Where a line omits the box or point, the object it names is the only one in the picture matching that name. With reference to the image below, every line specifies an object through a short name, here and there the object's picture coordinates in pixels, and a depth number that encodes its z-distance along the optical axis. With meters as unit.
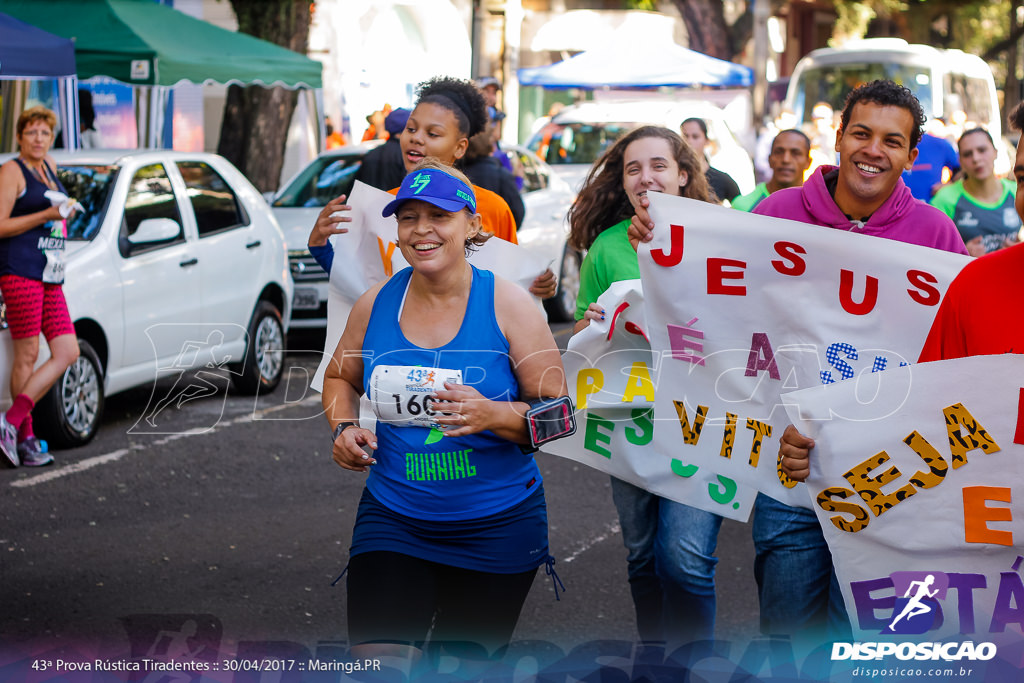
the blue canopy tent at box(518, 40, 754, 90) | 22.69
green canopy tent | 12.18
